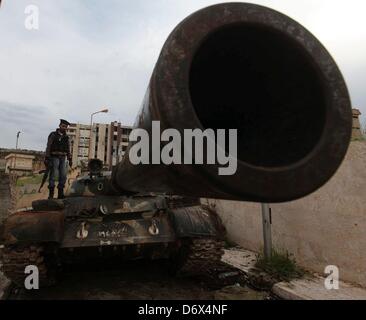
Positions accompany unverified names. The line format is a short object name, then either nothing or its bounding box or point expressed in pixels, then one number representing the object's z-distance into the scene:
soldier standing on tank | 7.41
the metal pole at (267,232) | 6.61
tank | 1.31
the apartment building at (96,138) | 64.26
